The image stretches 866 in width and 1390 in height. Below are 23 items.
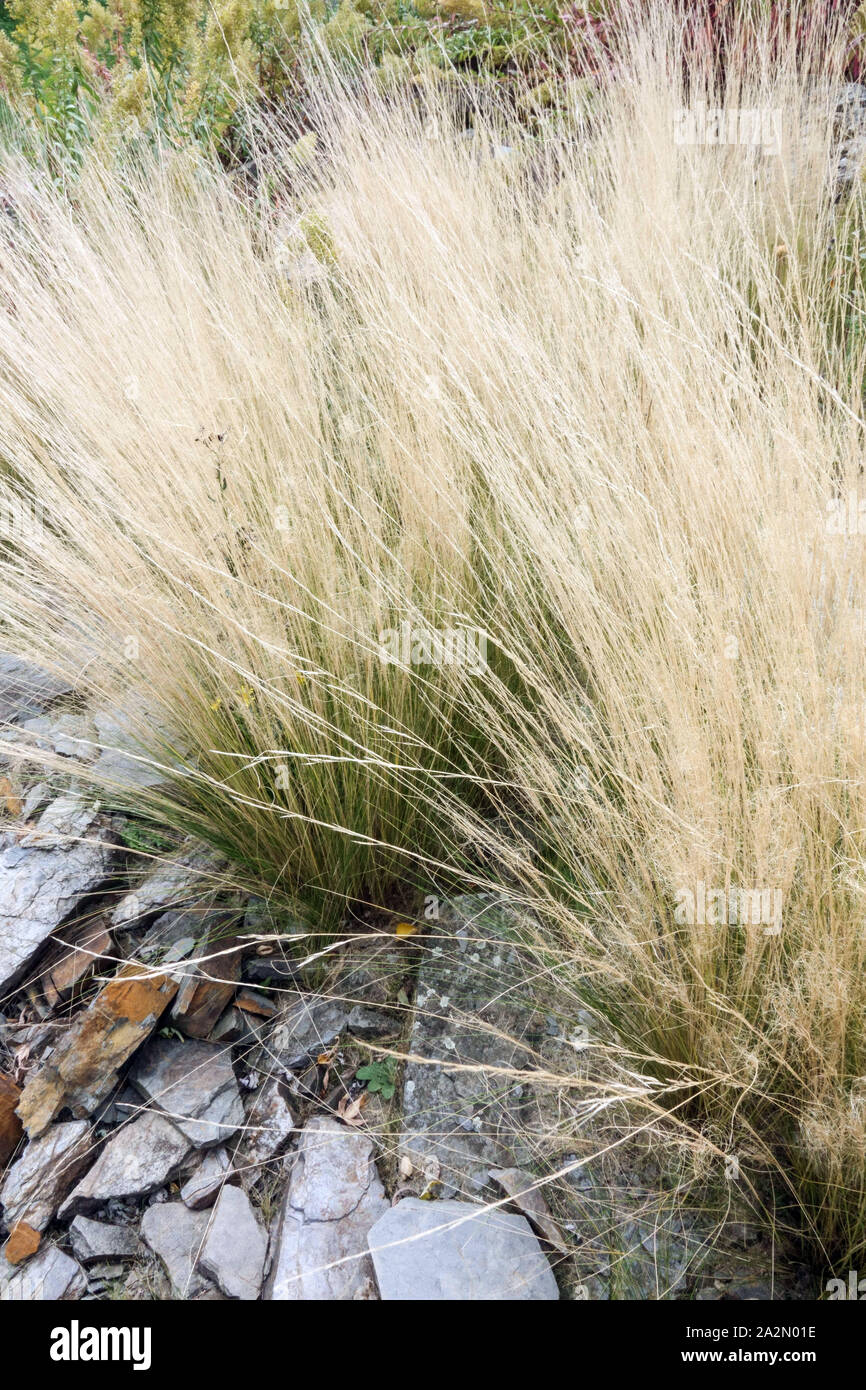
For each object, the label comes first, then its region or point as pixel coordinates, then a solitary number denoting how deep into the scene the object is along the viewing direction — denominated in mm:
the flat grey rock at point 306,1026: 1918
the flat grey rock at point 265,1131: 1779
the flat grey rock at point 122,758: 2242
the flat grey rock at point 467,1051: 1635
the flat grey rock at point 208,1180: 1728
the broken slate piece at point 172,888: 2125
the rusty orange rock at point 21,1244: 1685
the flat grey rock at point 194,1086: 1820
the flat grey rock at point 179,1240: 1603
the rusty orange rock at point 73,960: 2072
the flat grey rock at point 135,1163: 1744
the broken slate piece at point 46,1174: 1745
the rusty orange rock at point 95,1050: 1871
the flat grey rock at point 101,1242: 1681
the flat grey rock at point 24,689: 2631
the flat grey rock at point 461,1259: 1436
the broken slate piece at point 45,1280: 1630
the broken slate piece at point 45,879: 2104
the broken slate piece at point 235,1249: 1587
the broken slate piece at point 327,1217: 1540
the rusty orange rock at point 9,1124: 1833
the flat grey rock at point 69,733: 2373
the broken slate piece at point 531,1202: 1485
